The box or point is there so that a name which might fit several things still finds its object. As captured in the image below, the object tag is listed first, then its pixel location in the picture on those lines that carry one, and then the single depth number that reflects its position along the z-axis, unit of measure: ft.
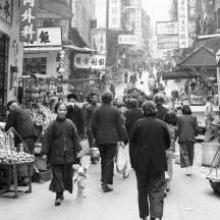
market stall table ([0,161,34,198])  26.81
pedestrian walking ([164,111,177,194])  29.17
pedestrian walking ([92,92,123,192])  28.40
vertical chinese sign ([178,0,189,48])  96.63
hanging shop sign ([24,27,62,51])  64.64
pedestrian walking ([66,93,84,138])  38.06
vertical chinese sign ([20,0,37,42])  46.78
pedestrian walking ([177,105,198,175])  35.42
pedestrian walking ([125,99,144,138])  36.55
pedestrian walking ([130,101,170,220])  20.31
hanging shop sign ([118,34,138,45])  130.62
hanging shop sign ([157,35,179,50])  92.67
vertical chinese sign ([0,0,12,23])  45.70
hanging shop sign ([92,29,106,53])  127.85
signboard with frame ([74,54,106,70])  84.99
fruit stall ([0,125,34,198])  26.89
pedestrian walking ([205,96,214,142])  56.59
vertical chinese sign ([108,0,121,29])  134.92
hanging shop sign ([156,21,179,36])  91.20
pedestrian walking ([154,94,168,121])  31.55
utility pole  135.44
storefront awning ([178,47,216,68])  78.74
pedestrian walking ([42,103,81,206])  25.02
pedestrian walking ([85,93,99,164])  40.32
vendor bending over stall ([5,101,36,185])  30.66
